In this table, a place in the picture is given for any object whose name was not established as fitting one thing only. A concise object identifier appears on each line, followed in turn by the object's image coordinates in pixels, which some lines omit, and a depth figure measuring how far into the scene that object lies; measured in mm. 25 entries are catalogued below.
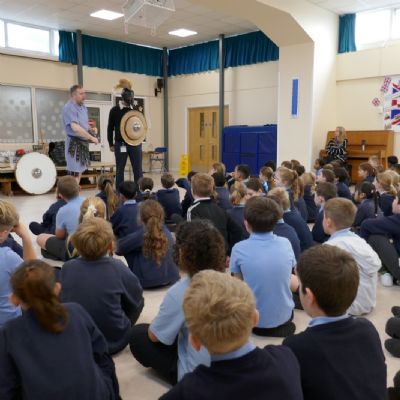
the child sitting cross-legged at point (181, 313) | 1478
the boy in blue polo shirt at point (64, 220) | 3070
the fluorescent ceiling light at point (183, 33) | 9625
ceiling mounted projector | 5645
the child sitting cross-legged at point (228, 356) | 870
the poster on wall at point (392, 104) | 7723
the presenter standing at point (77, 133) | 4762
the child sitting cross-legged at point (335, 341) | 1035
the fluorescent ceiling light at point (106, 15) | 8234
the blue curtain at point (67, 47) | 9484
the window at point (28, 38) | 8781
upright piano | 7656
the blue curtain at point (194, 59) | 10617
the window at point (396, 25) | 7656
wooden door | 11172
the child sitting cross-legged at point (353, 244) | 2186
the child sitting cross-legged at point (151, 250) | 2480
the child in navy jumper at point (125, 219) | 3139
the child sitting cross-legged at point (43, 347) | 1152
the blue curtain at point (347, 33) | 7984
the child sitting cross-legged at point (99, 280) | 1704
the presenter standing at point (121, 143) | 5125
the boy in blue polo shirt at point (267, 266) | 1970
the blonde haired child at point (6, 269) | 1711
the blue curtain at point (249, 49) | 9508
